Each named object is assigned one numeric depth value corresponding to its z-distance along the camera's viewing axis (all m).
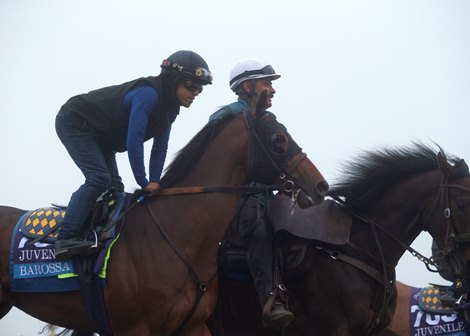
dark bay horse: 6.97
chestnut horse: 5.84
